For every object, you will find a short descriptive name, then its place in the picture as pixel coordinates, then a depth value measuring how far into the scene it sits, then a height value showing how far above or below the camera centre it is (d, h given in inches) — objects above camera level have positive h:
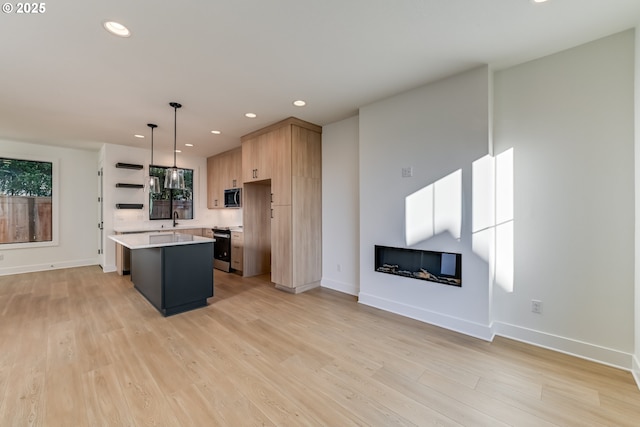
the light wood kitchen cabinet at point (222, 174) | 235.6 +36.8
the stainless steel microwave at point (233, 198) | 221.3 +13.4
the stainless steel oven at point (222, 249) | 217.2 -31.0
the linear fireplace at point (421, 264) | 111.7 -24.1
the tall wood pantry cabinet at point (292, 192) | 161.9 +13.2
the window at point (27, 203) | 205.0 +8.6
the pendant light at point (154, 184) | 136.2 +15.1
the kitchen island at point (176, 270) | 127.7 -29.8
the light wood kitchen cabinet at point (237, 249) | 204.4 -29.0
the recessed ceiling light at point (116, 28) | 77.2 +55.9
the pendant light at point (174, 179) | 126.3 +16.8
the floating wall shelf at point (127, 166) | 220.5 +40.7
